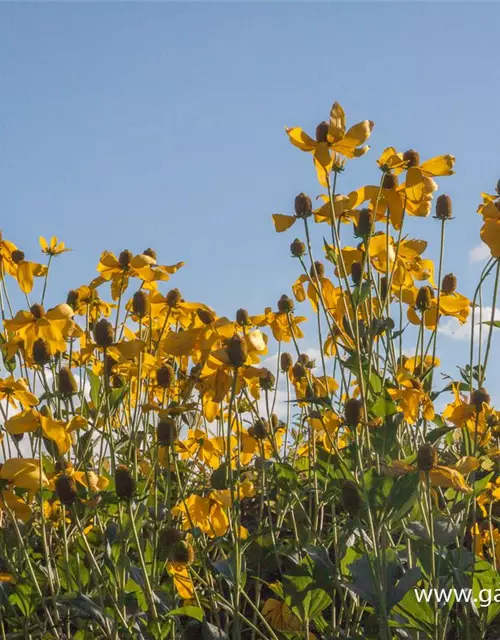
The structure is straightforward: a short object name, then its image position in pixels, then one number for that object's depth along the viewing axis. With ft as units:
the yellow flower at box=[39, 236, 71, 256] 12.12
